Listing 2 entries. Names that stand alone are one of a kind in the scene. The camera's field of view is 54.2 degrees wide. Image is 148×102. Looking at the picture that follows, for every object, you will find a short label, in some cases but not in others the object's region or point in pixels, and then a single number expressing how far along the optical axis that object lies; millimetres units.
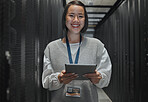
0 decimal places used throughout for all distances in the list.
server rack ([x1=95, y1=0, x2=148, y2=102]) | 2164
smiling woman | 1283
